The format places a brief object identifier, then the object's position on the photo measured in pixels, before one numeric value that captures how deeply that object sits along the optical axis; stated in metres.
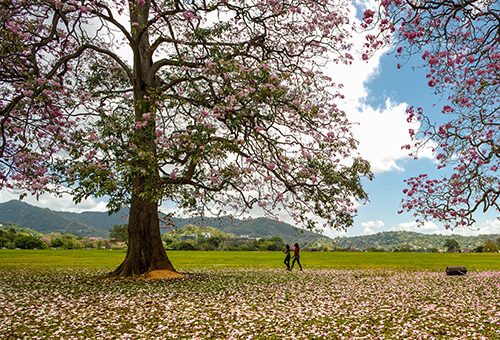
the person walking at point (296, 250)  30.08
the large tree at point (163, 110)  17.91
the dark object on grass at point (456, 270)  28.35
